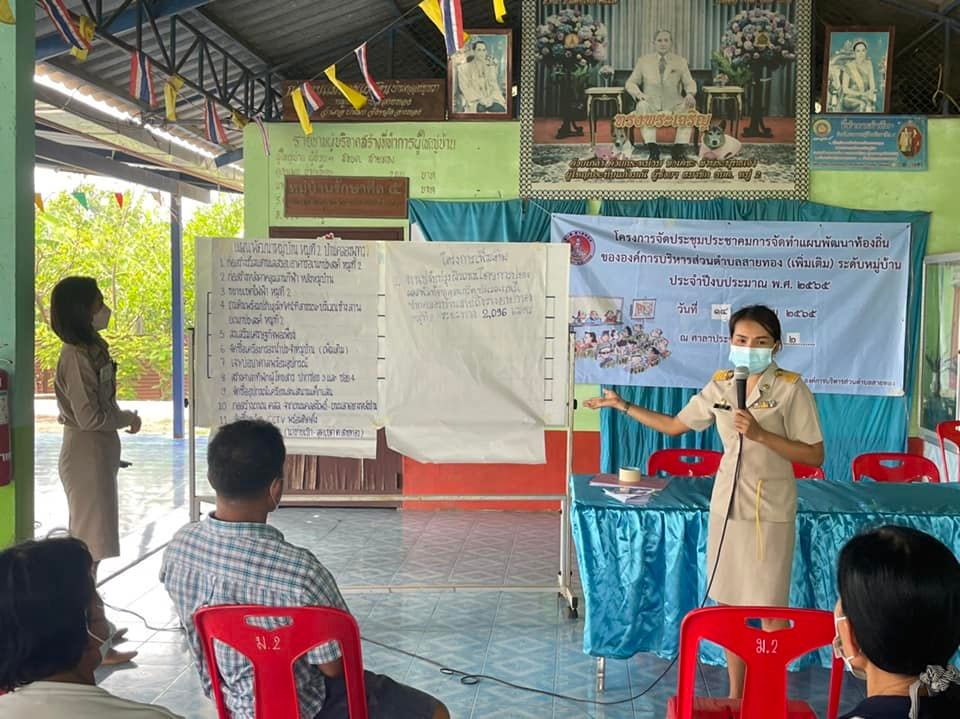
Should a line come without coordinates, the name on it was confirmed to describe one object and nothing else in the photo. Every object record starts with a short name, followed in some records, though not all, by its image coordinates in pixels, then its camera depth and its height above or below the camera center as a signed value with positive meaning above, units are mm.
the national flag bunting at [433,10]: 4230 +1410
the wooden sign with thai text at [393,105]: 6922 +1616
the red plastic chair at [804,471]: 4560 -651
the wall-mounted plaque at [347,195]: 6973 +972
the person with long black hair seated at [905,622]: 1379 -414
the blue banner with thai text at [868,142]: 6672 +1331
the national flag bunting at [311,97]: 6395 +1543
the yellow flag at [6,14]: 3156 +1026
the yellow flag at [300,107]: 6367 +1471
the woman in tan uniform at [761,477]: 3141 -472
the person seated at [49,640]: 1361 -466
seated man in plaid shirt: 2199 -545
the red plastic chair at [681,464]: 4520 -615
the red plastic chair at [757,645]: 2180 -709
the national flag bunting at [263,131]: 6801 +1392
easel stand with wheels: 4590 -876
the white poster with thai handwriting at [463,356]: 4688 -121
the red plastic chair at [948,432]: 5238 -527
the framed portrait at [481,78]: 6848 +1809
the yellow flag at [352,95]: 5969 +1475
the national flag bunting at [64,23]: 4352 +1400
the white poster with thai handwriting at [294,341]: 4641 -54
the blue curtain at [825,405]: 6652 -494
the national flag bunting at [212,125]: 6573 +1406
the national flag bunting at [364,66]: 5789 +1577
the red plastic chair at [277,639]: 2133 -689
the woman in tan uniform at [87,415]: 3922 -361
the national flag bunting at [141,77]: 5332 +1398
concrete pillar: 3283 +343
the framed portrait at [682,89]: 6672 +1689
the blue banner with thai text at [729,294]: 6613 +273
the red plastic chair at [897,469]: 4547 -639
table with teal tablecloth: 3678 -851
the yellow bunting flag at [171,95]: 5594 +1353
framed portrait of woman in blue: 6641 +1817
